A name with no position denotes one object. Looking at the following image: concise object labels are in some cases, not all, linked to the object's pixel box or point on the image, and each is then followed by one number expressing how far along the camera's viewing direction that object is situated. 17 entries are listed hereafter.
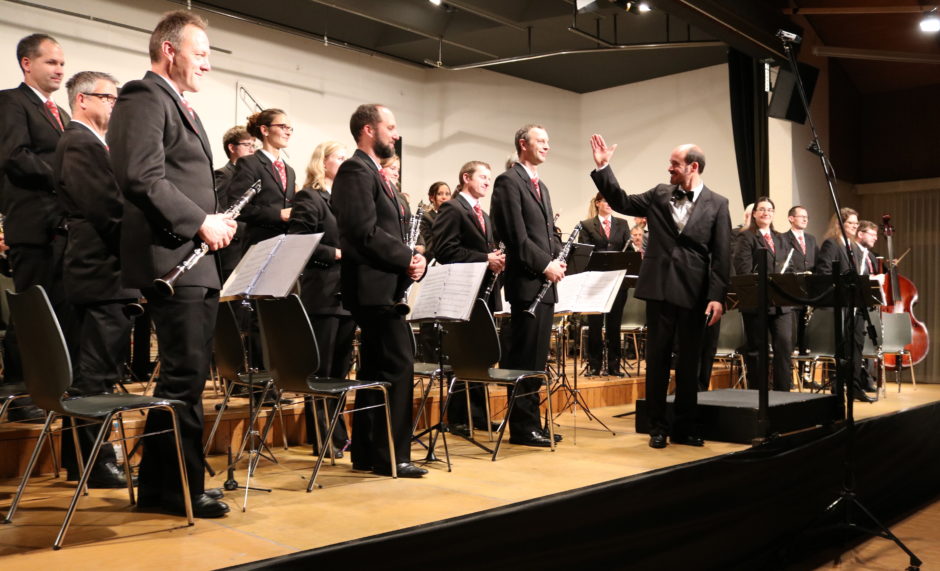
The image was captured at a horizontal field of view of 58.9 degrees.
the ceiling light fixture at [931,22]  7.40
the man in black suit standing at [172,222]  2.63
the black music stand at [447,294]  3.67
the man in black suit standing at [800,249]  7.19
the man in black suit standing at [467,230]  4.90
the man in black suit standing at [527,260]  4.45
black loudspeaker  7.70
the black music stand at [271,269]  3.02
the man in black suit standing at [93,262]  3.24
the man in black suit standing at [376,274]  3.57
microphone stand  3.58
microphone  3.86
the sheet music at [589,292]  4.72
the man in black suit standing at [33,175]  3.67
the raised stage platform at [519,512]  2.33
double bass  8.26
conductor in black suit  4.50
